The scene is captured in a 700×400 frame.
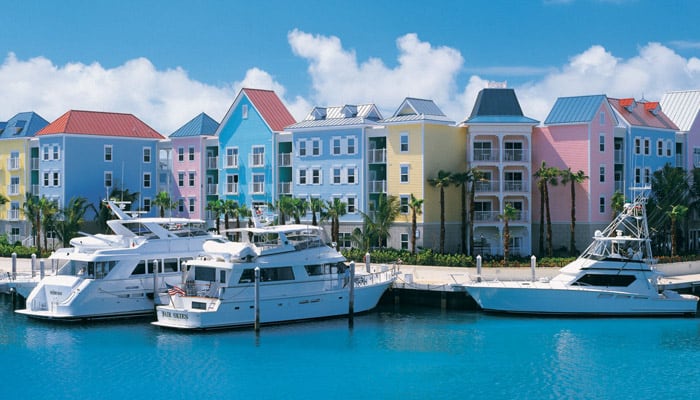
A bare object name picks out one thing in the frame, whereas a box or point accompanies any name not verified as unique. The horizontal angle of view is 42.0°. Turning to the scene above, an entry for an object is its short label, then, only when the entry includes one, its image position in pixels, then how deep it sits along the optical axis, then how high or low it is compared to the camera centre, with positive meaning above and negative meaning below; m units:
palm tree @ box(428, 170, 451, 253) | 60.62 +3.40
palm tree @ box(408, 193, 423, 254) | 60.38 +1.63
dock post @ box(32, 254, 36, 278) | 53.41 -1.81
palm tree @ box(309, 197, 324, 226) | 63.09 +2.06
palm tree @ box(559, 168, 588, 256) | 61.72 +3.61
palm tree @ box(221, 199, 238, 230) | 69.28 +2.18
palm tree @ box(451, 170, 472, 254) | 61.81 +3.22
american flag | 43.44 -2.69
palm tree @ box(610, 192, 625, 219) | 61.62 +2.31
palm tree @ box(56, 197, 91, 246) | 70.06 +1.28
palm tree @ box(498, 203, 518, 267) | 56.97 +1.07
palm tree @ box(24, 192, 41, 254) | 70.19 +1.53
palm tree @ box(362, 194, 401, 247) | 61.69 +1.20
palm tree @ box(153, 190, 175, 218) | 74.19 +2.75
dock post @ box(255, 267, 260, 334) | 42.34 -3.01
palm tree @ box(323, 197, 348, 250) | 62.25 +1.49
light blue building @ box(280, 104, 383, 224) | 65.56 +5.95
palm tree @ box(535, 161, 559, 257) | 61.00 +3.55
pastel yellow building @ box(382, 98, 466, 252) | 62.56 +4.99
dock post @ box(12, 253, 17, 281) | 53.43 -1.88
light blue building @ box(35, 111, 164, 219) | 75.94 +6.67
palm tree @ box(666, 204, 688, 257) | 59.59 +1.32
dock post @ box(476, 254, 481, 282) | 49.94 -1.65
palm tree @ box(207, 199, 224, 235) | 69.94 +2.17
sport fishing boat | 46.53 -2.88
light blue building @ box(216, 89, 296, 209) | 71.25 +7.16
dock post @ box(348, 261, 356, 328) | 46.05 -3.17
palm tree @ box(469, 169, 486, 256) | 60.84 +2.35
